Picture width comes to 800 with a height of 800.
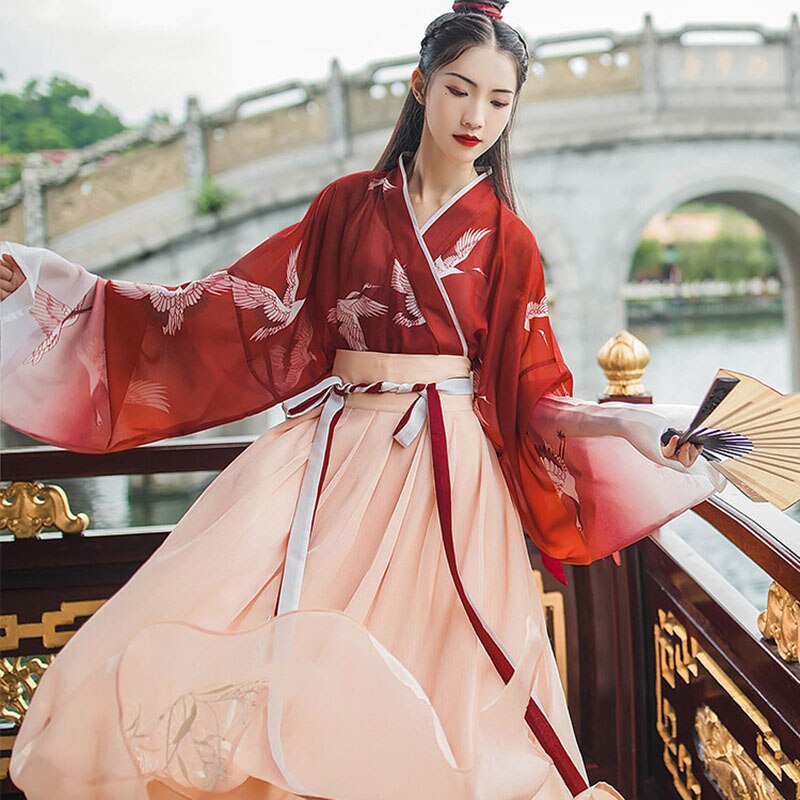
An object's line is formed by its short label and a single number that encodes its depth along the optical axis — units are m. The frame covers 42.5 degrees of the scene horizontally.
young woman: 0.98
